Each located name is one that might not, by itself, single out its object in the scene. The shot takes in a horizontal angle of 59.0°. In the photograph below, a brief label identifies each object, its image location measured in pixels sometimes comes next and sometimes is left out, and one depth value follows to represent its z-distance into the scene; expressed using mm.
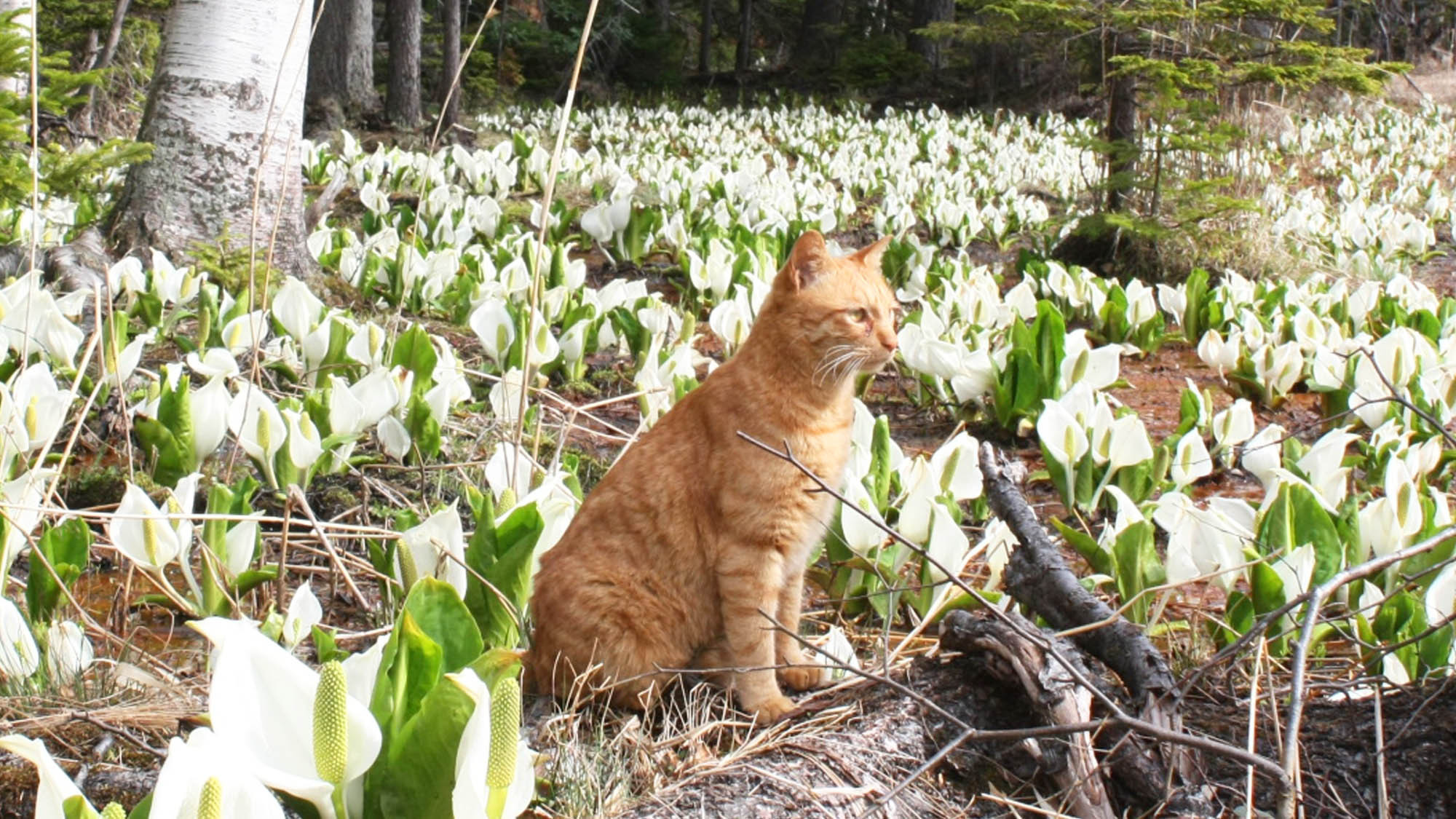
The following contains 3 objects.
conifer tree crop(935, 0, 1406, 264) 6094
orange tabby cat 2344
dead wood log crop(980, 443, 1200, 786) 1958
